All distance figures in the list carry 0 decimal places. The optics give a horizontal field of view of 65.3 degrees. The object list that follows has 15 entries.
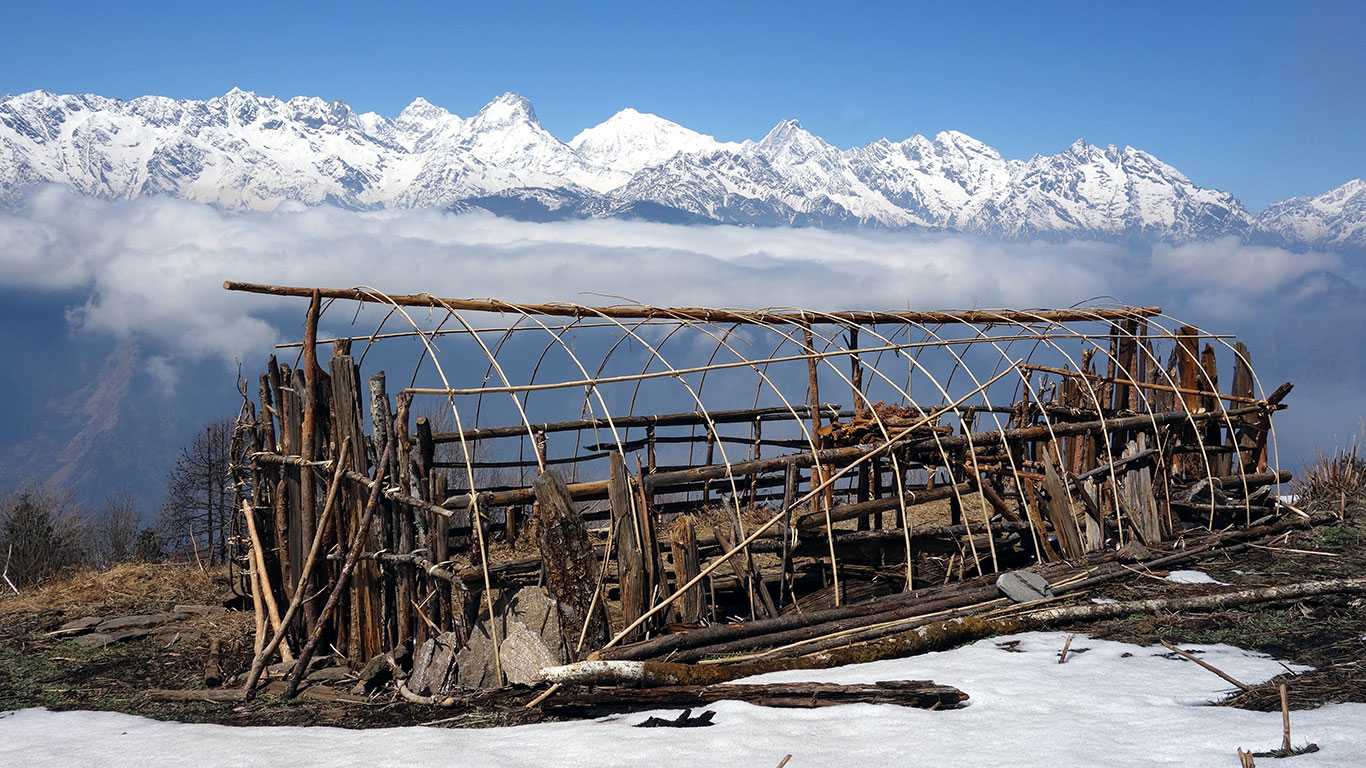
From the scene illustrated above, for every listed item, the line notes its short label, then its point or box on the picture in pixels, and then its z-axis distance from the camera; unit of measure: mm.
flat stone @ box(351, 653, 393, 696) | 7734
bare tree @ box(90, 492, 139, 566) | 26373
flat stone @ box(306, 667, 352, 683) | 8172
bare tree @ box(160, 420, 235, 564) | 27284
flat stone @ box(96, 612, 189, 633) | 10261
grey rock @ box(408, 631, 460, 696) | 7449
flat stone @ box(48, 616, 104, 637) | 10125
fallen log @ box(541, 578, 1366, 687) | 6531
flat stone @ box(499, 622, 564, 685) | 7105
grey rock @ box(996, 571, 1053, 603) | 8539
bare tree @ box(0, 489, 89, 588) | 14852
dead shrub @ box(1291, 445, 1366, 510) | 12977
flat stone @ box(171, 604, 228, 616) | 10812
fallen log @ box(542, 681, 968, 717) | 6211
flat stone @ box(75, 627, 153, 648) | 9734
